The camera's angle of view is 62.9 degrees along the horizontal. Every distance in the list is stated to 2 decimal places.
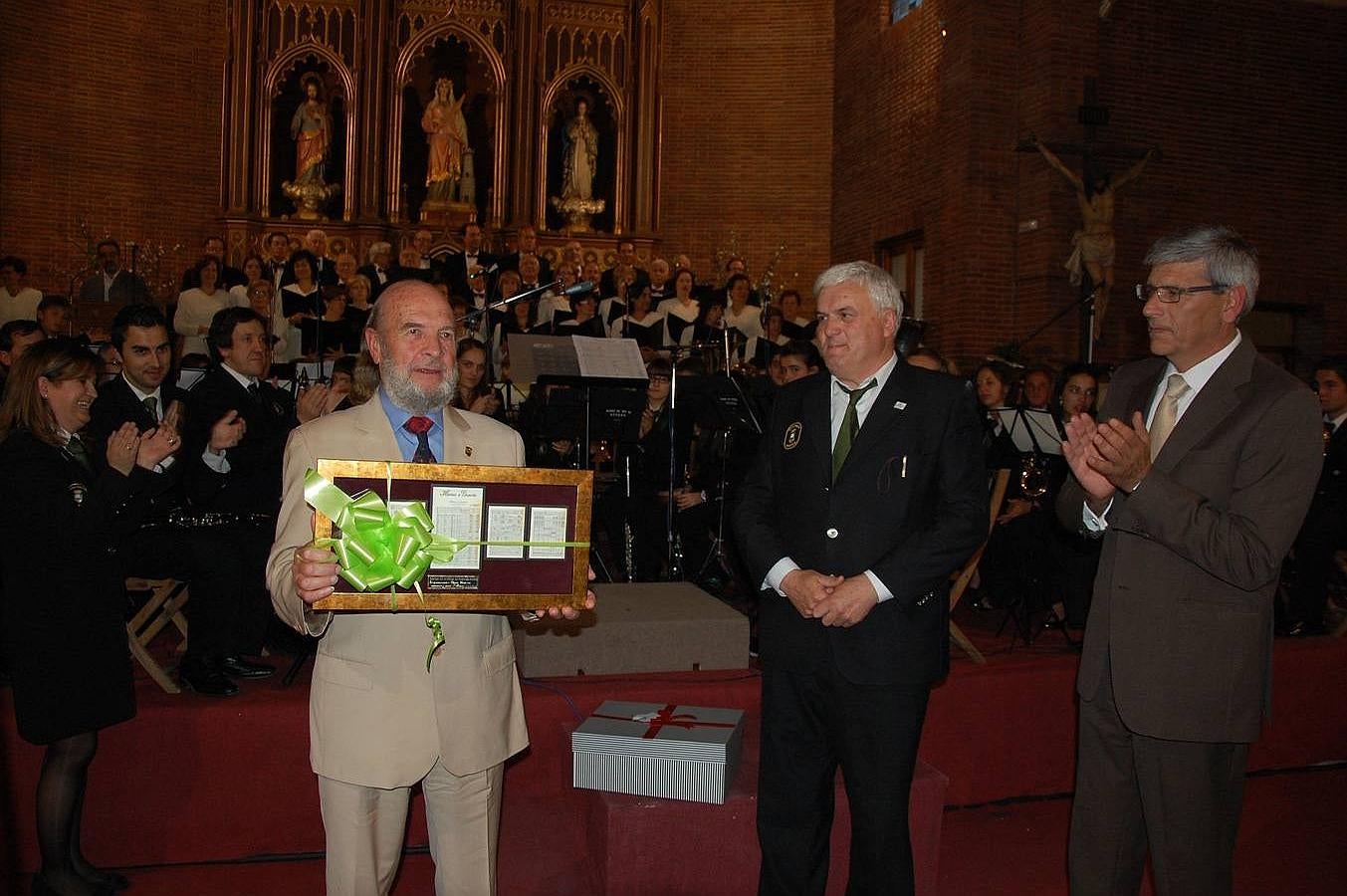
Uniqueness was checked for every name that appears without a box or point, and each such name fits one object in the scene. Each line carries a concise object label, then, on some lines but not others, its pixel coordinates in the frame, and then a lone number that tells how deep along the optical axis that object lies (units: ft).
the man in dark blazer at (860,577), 10.14
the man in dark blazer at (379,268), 36.17
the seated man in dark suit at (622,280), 39.04
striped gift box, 12.20
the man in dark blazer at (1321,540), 21.11
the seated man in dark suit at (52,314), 30.22
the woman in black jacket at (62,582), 11.57
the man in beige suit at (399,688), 8.52
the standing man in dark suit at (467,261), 38.37
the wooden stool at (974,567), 17.47
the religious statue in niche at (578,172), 52.47
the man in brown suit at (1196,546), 8.96
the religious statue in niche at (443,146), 51.52
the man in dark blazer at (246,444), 16.79
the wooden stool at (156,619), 15.10
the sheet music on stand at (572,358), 21.67
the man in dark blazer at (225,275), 37.38
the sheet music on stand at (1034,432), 22.30
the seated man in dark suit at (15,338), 21.86
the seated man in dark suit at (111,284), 36.58
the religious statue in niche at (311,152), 49.98
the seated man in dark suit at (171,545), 15.55
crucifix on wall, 38.60
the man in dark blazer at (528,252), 40.52
